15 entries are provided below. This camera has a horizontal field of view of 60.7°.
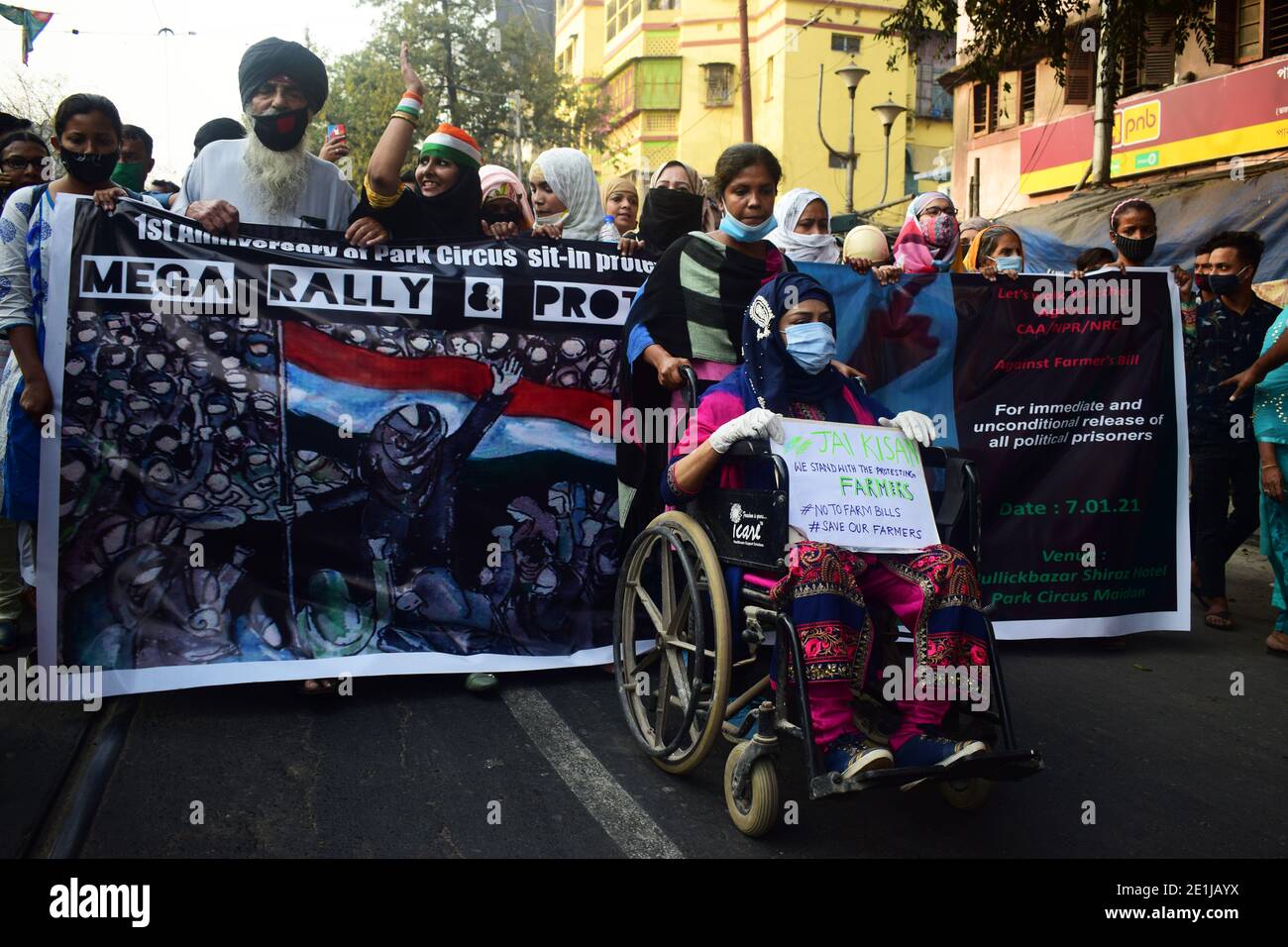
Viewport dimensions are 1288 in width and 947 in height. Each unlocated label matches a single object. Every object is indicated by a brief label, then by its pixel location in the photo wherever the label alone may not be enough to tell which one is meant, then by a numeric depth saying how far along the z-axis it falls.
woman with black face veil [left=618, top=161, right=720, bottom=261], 5.20
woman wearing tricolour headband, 4.50
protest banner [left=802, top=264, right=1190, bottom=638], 5.17
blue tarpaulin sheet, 10.89
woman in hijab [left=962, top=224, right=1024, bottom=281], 6.41
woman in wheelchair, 3.04
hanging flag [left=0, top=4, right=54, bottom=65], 12.21
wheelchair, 3.10
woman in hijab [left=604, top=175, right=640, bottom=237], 6.27
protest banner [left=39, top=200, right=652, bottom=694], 4.14
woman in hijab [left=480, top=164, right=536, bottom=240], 5.70
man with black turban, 4.46
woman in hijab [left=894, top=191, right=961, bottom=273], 6.41
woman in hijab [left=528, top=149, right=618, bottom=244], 5.54
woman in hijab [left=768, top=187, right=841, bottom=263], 5.80
